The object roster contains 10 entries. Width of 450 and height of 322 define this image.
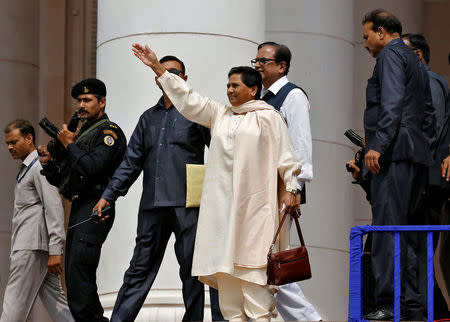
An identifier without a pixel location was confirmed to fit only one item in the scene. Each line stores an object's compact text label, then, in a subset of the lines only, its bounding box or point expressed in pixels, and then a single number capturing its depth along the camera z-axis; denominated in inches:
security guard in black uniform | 555.4
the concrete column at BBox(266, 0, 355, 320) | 788.2
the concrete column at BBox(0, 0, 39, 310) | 873.0
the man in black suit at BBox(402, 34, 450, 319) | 526.1
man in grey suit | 634.0
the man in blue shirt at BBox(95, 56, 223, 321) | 541.8
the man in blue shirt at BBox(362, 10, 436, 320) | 497.7
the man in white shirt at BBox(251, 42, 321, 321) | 544.4
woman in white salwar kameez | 501.2
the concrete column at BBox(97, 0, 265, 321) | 632.3
